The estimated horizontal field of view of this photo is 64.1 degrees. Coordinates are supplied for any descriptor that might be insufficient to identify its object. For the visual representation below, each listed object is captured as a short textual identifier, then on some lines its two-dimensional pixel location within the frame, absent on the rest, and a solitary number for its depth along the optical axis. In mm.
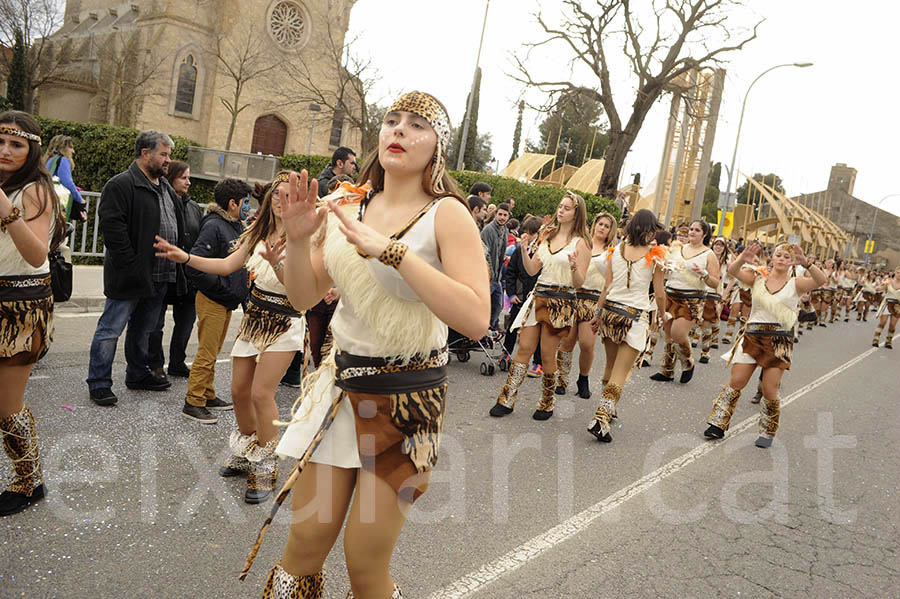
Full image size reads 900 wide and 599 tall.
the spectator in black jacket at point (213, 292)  5465
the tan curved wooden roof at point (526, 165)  38312
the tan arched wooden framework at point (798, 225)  35516
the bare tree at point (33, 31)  31938
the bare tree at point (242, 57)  38094
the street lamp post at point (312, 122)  32219
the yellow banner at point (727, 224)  24839
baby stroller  8617
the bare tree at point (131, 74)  36688
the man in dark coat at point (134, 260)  5633
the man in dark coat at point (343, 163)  7059
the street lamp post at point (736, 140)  23422
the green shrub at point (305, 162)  21406
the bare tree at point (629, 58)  24672
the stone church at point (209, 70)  37188
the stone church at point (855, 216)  79938
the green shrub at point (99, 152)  21375
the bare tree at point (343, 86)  26736
